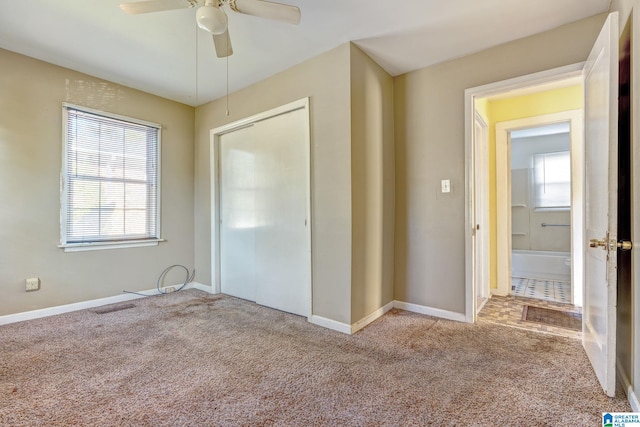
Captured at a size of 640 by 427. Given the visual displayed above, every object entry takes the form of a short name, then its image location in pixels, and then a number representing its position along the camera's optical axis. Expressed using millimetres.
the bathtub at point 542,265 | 4723
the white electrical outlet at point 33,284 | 2908
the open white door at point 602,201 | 1604
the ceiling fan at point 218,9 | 1672
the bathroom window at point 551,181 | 5574
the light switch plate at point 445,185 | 2896
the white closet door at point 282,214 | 2973
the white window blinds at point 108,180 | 3184
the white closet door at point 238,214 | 3607
